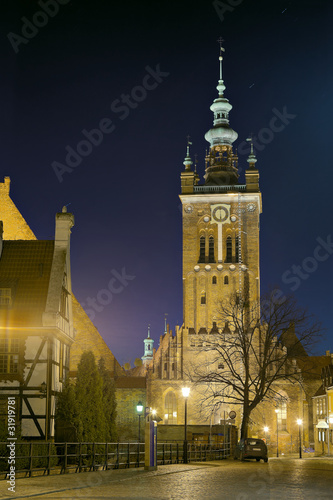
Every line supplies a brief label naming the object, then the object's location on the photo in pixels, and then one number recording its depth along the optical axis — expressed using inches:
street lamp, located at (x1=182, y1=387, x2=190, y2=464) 1309.8
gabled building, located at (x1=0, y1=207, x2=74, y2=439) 1231.5
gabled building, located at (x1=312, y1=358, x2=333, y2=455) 2729.3
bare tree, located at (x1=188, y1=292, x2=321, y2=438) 1988.2
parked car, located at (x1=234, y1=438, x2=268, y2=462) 1438.2
